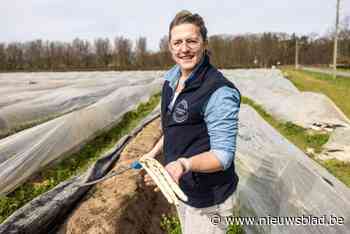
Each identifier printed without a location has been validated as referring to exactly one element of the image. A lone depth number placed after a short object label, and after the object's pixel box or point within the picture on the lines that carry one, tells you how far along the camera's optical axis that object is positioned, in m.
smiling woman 1.39
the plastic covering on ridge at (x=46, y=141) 4.73
